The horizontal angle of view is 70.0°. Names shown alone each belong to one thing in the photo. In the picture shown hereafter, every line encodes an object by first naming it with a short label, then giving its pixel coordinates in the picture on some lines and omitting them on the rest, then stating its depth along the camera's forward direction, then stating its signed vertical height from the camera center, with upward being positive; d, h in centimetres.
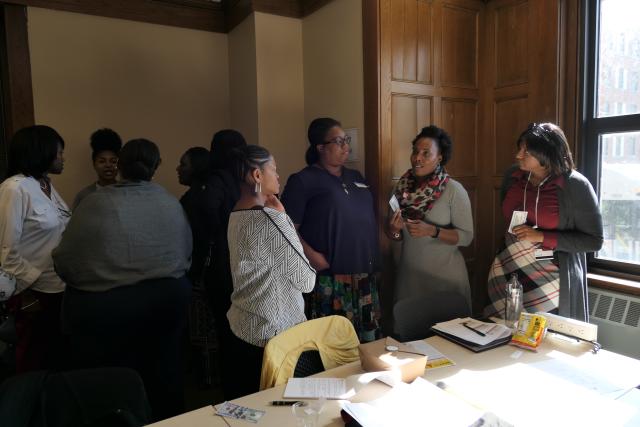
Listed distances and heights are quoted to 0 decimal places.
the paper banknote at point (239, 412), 130 -69
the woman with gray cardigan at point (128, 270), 176 -37
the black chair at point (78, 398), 129 -64
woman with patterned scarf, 245 -26
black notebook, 174 -67
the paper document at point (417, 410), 123 -67
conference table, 129 -69
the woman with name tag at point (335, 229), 240 -30
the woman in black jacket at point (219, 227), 235 -27
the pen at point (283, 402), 138 -69
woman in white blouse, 200 -26
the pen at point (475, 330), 183 -65
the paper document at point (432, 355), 163 -68
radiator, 239 -82
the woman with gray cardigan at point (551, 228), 210 -28
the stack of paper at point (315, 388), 141 -68
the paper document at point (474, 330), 180 -65
